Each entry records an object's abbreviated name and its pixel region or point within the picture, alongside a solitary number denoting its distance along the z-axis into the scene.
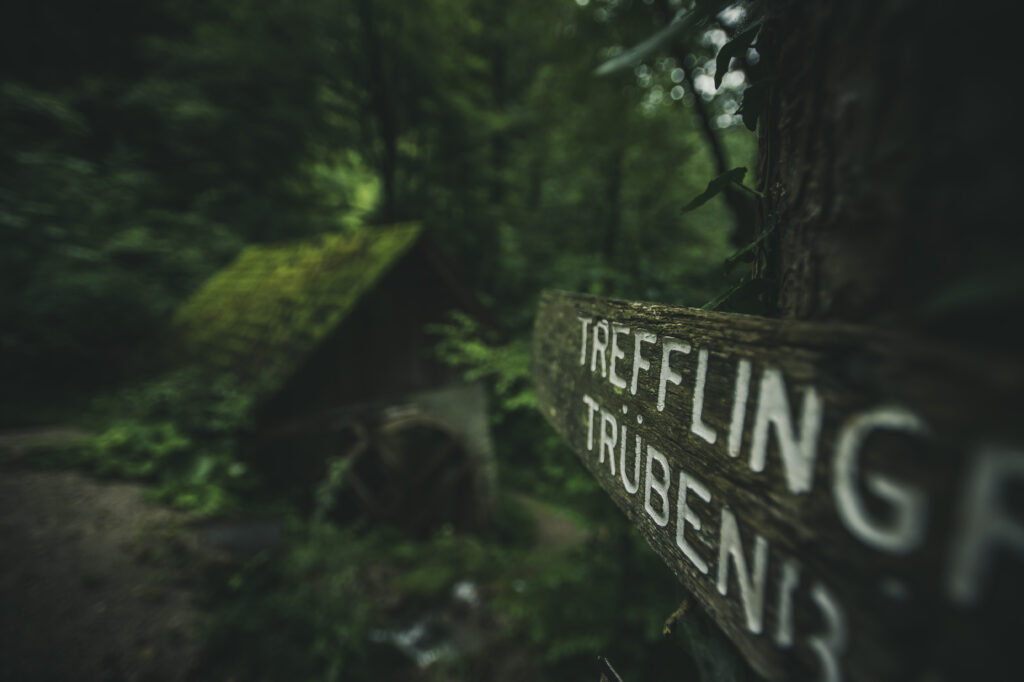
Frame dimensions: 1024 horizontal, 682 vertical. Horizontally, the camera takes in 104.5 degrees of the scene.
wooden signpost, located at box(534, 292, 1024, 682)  0.28
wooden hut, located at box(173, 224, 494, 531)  4.80
